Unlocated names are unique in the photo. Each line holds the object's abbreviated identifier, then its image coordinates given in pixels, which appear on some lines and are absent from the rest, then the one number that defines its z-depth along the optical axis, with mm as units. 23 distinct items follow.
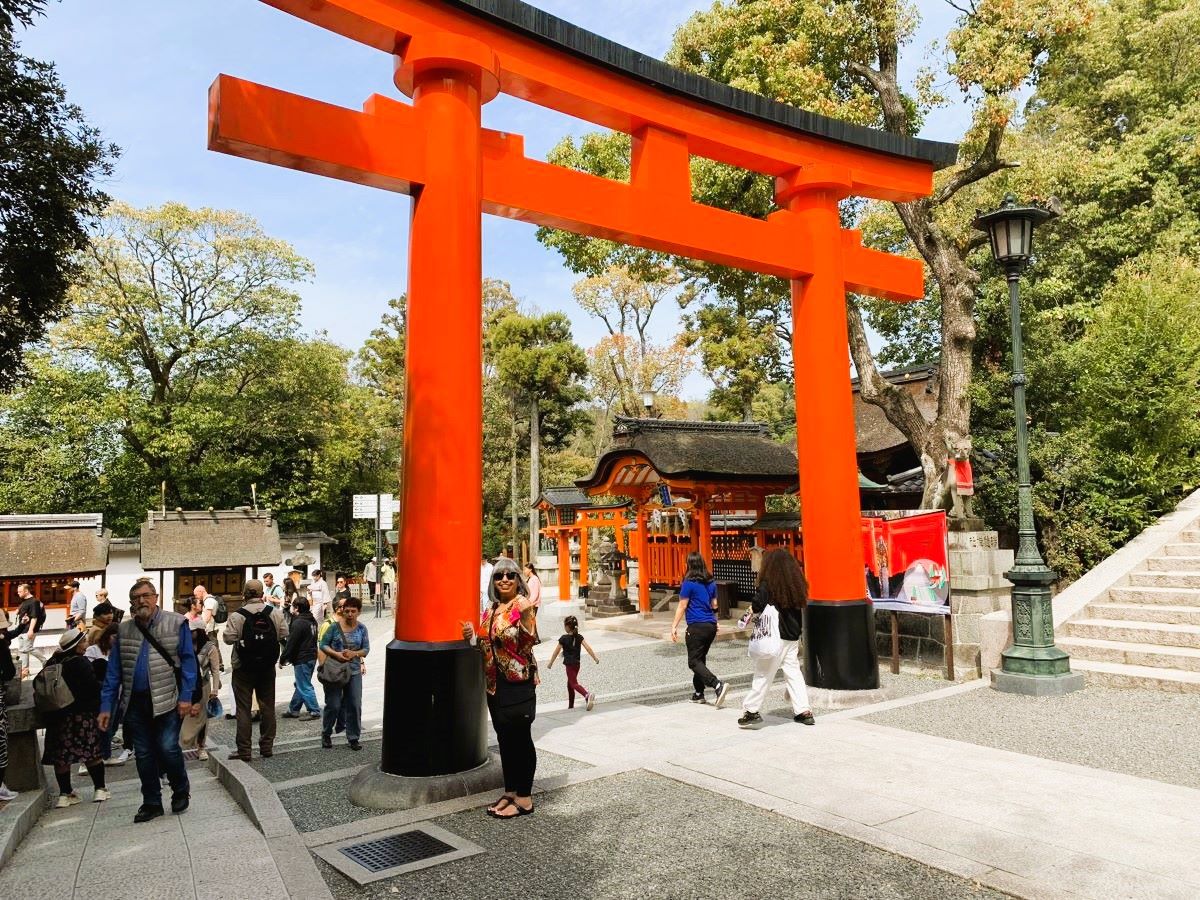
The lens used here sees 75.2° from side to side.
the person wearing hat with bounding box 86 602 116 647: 6449
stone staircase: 7586
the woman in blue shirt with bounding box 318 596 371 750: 7285
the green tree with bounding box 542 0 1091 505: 10422
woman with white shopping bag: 6707
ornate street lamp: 7676
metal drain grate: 4066
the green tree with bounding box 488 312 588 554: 33531
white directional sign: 22906
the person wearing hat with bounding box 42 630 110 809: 5848
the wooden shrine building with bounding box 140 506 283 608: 22703
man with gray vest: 5180
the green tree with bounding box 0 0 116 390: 6469
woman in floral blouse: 4727
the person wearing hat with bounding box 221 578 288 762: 6887
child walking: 8461
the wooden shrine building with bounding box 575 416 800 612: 16797
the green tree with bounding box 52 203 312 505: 25094
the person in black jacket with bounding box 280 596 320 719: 8281
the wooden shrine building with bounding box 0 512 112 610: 21234
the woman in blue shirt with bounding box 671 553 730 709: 7867
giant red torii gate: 5238
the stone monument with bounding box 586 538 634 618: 19156
